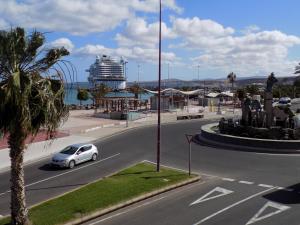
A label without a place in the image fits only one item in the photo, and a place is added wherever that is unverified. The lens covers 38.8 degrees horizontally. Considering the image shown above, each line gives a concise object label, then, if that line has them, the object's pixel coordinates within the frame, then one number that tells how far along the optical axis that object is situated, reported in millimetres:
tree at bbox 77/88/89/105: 80250
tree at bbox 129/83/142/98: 93069
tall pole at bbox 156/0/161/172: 23619
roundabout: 31141
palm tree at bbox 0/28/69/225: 13500
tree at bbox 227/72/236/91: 133625
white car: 27031
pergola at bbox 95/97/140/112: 73388
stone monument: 37125
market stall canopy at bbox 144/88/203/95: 83850
